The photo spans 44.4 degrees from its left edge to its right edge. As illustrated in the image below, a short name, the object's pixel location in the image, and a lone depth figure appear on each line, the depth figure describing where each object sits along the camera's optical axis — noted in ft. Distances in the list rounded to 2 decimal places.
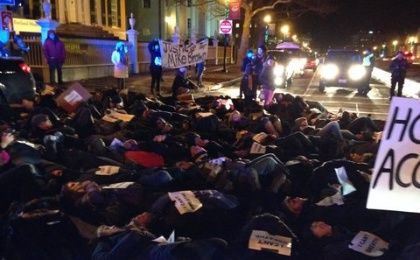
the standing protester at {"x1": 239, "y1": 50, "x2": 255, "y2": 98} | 50.92
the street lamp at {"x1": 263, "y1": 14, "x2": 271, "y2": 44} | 138.25
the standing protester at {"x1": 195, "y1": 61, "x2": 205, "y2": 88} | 63.80
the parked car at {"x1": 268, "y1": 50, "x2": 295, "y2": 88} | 71.06
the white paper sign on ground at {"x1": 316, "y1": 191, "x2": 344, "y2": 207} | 15.01
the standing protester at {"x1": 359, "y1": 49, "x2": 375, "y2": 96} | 65.10
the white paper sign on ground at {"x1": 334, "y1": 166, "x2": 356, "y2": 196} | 15.58
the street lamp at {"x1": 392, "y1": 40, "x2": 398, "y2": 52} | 343.50
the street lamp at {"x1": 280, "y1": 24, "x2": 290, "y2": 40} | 221.74
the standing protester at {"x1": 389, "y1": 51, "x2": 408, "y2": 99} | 56.57
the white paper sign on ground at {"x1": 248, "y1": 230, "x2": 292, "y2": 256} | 12.06
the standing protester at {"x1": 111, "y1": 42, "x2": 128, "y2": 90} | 52.70
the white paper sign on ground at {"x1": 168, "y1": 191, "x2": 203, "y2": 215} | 14.25
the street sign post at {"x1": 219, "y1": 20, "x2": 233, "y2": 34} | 84.79
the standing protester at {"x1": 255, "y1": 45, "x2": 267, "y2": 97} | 46.26
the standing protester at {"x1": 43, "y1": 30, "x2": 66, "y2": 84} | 52.54
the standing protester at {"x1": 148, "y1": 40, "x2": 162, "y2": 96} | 52.95
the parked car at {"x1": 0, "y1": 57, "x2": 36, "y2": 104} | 29.84
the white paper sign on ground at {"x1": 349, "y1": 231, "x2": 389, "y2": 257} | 12.23
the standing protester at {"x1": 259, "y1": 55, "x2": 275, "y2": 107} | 40.75
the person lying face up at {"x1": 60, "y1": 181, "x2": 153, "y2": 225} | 14.93
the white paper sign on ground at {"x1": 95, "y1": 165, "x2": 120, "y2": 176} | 17.30
